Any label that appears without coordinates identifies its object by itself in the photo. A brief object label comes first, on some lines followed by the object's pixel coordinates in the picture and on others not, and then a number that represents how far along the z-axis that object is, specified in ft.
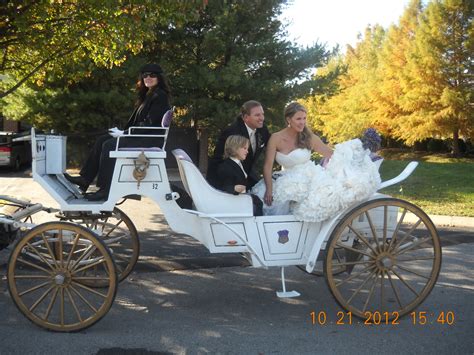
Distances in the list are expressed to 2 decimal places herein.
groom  14.96
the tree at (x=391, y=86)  87.20
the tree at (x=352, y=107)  90.63
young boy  13.93
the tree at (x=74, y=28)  23.13
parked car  53.36
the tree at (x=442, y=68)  79.30
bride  13.11
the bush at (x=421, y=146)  99.45
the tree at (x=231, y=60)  44.78
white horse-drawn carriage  12.56
